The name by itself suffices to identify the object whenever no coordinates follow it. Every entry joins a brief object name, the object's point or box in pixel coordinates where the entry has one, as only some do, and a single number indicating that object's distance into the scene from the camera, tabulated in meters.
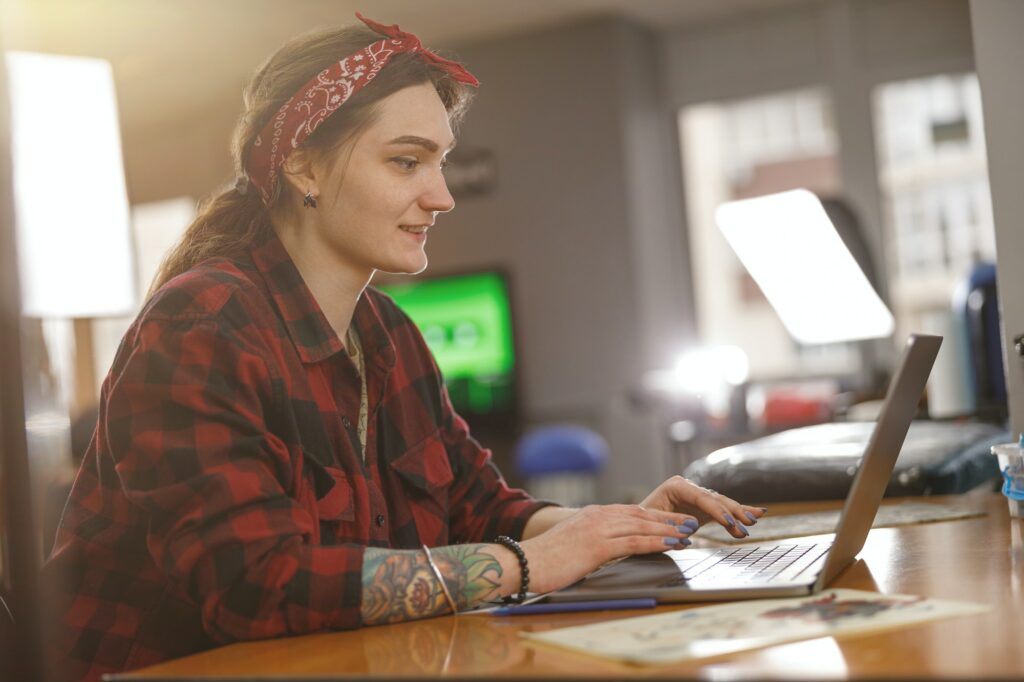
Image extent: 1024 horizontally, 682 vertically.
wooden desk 0.69
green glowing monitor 6.32
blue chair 5.66
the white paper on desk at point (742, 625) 0.78
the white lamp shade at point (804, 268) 3.90
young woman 1.02
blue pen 0.97
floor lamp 3.31
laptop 0.97
